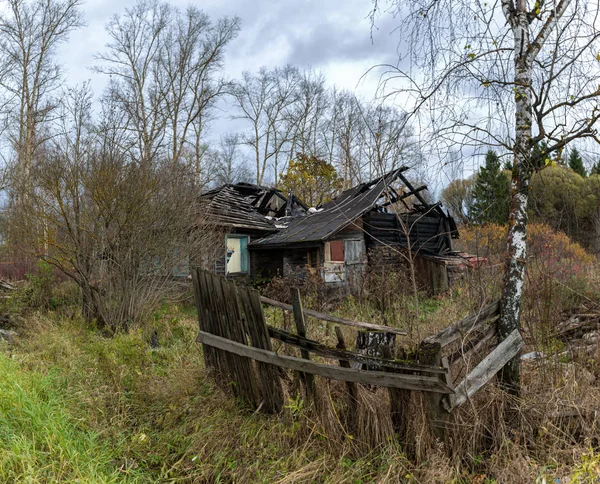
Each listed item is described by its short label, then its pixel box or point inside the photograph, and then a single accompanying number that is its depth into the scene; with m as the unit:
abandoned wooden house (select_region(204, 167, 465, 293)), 12.63
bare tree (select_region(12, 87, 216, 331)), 7.73
